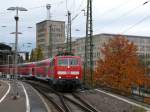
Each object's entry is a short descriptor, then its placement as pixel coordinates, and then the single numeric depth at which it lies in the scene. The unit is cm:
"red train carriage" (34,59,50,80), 4503
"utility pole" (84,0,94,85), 4001
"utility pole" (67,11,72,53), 5735
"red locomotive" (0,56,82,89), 3569
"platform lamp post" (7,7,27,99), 2834
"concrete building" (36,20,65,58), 9494
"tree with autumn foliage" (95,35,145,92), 5772
